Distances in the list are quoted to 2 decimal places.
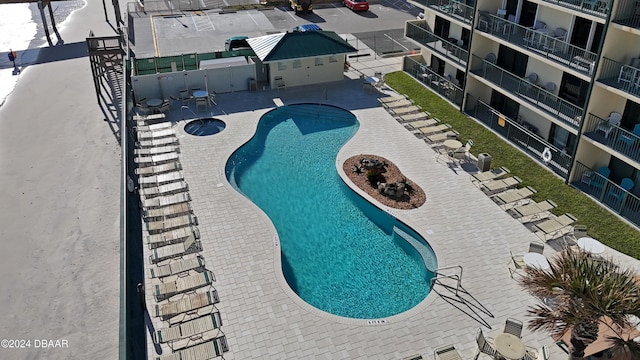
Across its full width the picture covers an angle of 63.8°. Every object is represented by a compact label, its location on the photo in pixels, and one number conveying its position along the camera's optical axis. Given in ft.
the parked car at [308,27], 134.37
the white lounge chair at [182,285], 57.73
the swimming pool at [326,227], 61.52
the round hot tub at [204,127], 94.94
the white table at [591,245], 62.80
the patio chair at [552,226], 67.49
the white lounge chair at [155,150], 84.74
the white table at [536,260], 59.57
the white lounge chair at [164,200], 72.63
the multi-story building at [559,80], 69.56
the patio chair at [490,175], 78.87
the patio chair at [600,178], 75.08
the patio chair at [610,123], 72.18
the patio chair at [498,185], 76.74
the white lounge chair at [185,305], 55.51
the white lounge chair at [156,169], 79.87
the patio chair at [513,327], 52.39
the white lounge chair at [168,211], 70.54
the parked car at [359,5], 168.04
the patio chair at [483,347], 51.70
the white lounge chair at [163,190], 75.25
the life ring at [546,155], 81.97
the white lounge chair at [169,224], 67.97
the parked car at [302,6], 167.53
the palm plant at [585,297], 39.09
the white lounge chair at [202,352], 50.49
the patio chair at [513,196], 73.92
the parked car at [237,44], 124.36
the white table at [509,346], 49.93
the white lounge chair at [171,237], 66.03
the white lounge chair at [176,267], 60.70
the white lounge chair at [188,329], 52.60
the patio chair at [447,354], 50.72
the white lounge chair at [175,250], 63.57
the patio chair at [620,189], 71.72
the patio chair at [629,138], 68.95
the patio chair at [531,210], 70.69
